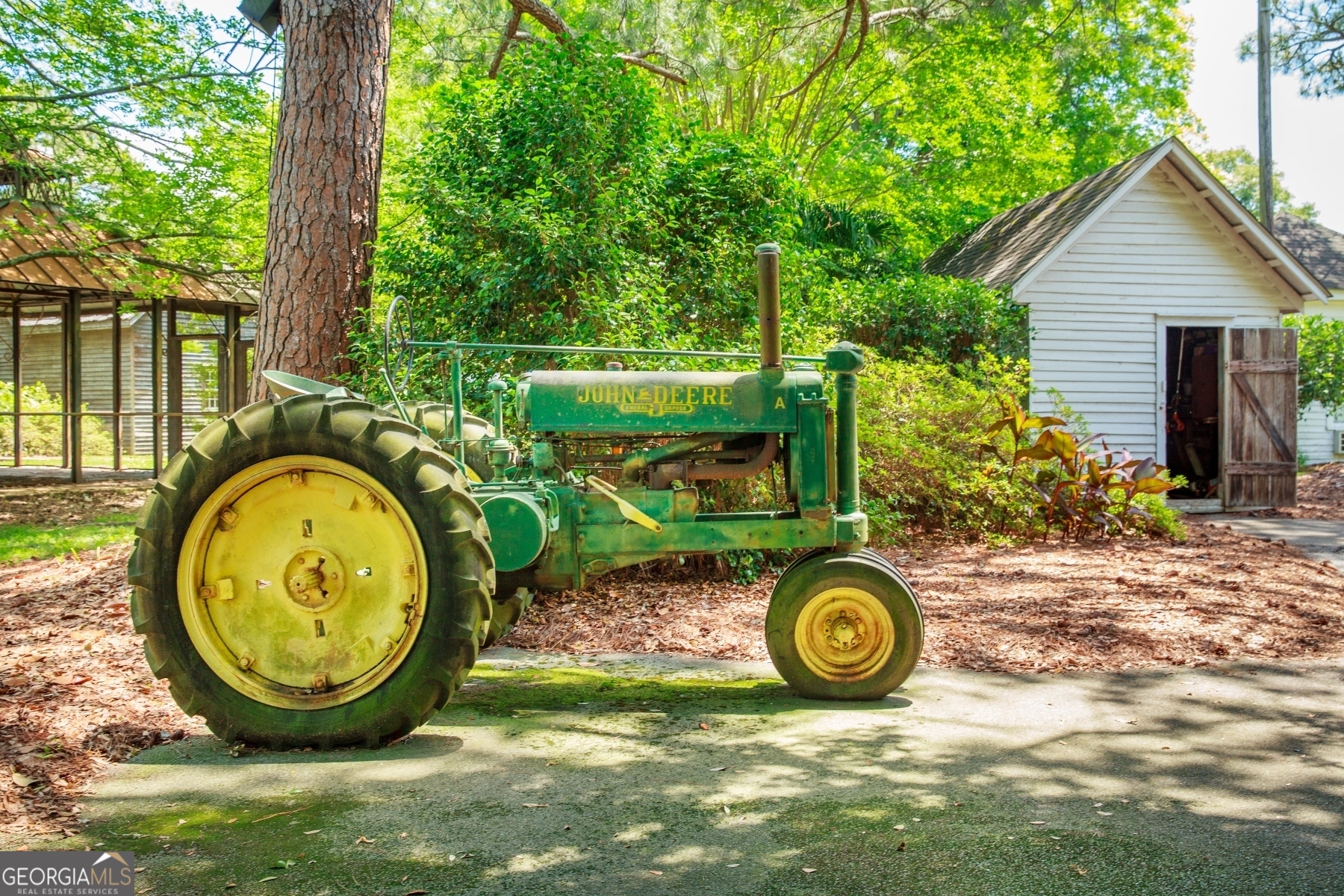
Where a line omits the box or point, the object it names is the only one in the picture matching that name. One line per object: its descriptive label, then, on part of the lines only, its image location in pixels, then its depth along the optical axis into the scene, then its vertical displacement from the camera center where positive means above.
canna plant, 9.12 -0.30
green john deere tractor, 3.55 -0.38
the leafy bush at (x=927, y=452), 8.88 -0.02
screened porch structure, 13.19 +2.10
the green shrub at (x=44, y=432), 22.23 +0.41
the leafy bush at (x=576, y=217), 6.86 +1.59
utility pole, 22.70 +6.16
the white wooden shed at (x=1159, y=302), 13.24 +1.87
